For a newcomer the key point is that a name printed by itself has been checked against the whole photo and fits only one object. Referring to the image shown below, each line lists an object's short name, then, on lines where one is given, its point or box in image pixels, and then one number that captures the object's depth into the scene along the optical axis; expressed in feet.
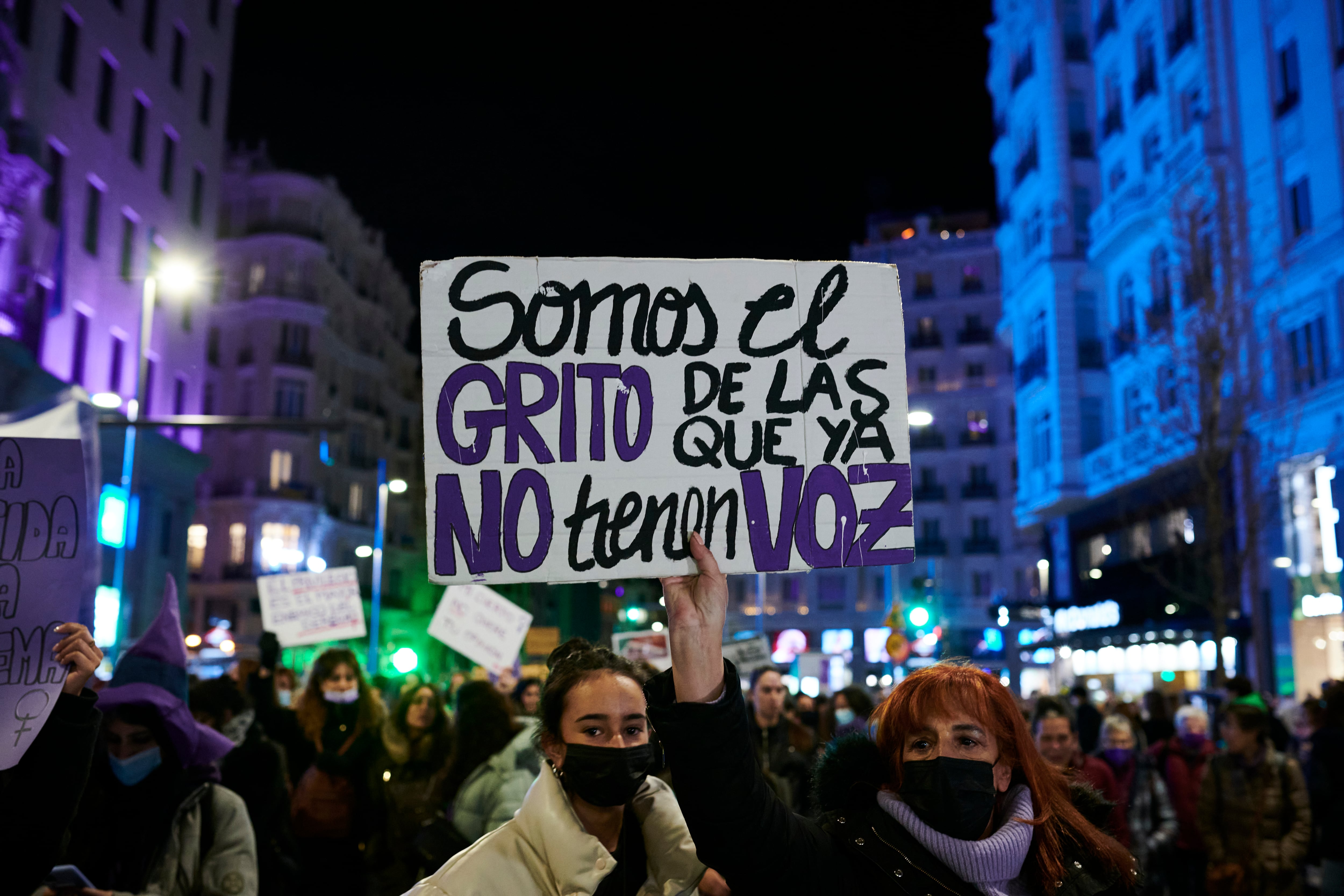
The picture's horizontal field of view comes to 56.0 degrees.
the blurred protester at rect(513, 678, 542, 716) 31.76
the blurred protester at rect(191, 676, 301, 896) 19.01
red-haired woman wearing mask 8.45
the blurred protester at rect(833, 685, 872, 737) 39.99
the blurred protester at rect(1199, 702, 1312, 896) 26.37
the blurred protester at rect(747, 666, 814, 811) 26.71
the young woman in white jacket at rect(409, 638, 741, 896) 10.97
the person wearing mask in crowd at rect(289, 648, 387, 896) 24.20
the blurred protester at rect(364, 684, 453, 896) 24.02
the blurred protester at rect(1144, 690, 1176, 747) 41.06
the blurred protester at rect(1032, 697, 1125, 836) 25.49
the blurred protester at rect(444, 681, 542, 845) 20.06
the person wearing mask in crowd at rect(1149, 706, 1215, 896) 31.12
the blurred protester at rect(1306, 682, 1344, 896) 27.32
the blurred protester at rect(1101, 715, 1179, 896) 28.40
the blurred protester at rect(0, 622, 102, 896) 11.37
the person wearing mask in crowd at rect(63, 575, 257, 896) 14.37
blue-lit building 79.30
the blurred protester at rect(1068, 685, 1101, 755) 42.75
